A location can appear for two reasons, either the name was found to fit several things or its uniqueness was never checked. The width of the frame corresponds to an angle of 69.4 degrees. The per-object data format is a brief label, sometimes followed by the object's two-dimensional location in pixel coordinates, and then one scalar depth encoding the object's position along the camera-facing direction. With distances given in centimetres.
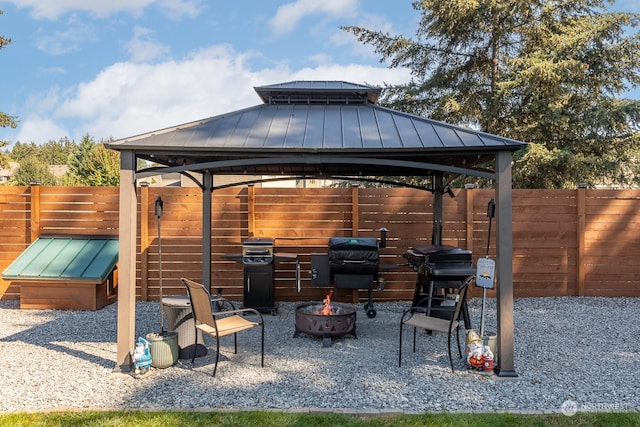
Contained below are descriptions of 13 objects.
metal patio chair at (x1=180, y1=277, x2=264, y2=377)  436
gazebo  437
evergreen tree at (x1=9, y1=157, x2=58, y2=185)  2717
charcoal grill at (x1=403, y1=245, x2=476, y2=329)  541
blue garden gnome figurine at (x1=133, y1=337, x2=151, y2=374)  425
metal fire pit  537
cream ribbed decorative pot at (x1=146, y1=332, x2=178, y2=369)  446
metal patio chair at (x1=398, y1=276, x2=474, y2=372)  449
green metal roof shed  692
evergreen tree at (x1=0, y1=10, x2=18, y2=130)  1112
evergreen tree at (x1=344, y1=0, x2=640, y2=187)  1047
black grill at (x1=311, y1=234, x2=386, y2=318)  636
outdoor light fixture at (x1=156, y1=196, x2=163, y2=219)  512
